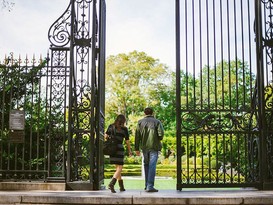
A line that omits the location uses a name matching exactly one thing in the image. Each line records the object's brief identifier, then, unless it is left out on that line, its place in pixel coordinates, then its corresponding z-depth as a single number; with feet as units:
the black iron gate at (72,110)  30.86
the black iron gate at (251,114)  29.89
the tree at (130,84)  118.01
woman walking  29.12
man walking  28.71
